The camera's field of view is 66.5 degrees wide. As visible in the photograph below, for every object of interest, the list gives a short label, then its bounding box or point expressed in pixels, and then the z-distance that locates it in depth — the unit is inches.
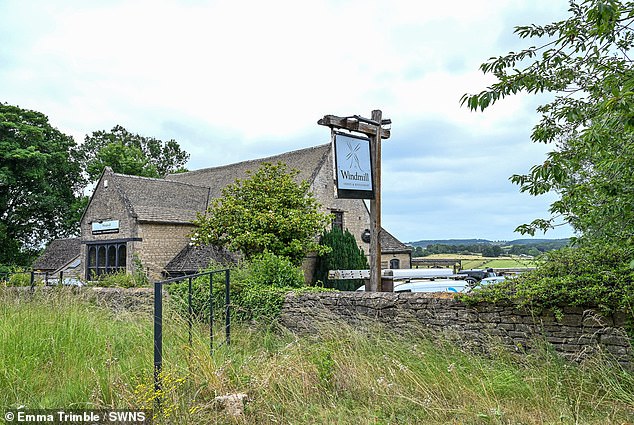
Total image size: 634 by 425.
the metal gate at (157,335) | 178.9
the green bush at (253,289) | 355.3
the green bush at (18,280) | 581.9
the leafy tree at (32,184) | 1236.5
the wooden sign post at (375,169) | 367.9
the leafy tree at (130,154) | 1435.8
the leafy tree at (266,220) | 637.3
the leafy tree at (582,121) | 185.8
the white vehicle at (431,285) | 500.1
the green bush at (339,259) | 791.1
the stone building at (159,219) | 831.1
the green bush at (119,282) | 569.5
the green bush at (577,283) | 223.3
